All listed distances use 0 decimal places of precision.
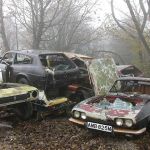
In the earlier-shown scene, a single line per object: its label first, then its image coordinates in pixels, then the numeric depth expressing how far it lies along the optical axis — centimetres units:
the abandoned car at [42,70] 967
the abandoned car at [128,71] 1350
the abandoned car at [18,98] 812
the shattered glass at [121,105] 709
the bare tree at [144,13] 1881
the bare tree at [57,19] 2095
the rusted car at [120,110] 656
